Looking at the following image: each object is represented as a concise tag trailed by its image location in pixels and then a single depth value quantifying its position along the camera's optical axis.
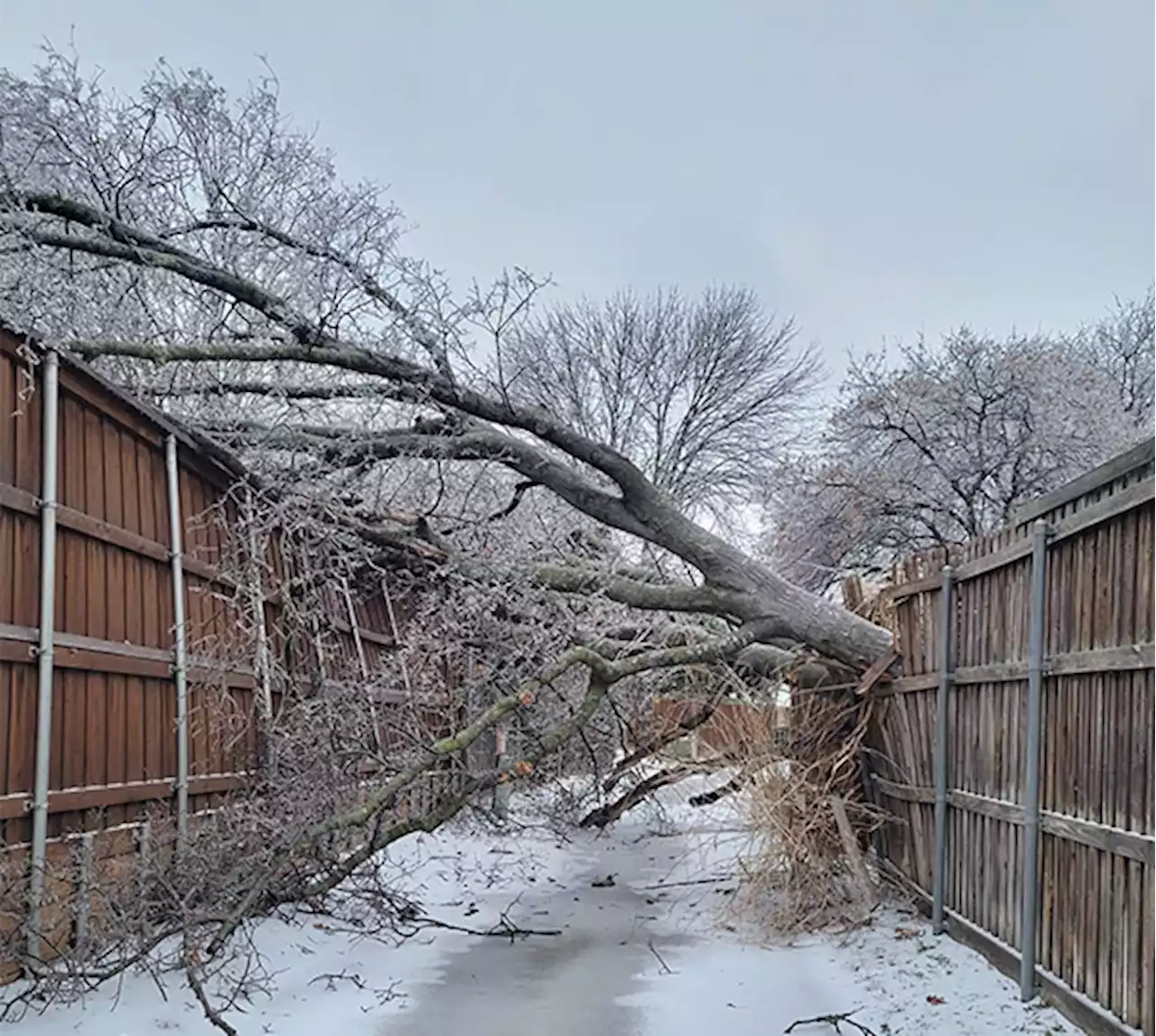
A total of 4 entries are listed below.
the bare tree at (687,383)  21.47
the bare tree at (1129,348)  17.27
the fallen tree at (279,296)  6.46
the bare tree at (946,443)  14.22
